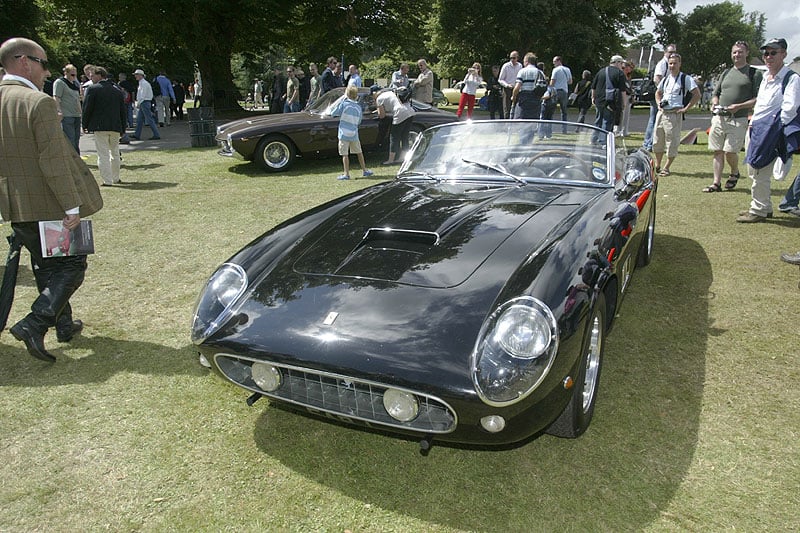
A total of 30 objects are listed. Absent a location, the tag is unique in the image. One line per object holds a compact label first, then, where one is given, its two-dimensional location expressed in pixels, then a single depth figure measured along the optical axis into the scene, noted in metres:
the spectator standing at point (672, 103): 8.46
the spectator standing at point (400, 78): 12.92
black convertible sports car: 2.32
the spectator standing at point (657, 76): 9.45
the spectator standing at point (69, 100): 9.94
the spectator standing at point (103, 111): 9.00
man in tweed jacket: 3.49
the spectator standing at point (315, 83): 15.22
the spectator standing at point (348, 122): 9.32
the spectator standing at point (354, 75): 13.99
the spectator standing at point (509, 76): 13.44
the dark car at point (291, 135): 10.30
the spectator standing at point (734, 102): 7.16
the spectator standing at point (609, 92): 10.39
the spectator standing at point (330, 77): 14.34
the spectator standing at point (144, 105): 15.65
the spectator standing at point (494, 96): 16.38
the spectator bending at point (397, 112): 10.13
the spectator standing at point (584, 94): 14.71
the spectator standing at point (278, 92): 18.78
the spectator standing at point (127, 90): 19.98
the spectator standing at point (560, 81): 12.94
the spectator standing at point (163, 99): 20.22
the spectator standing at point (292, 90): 16.75
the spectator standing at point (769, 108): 5.86
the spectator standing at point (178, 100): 23.91
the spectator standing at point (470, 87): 14.04
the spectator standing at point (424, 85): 12.99
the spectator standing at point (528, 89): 11.38
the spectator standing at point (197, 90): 24.49
